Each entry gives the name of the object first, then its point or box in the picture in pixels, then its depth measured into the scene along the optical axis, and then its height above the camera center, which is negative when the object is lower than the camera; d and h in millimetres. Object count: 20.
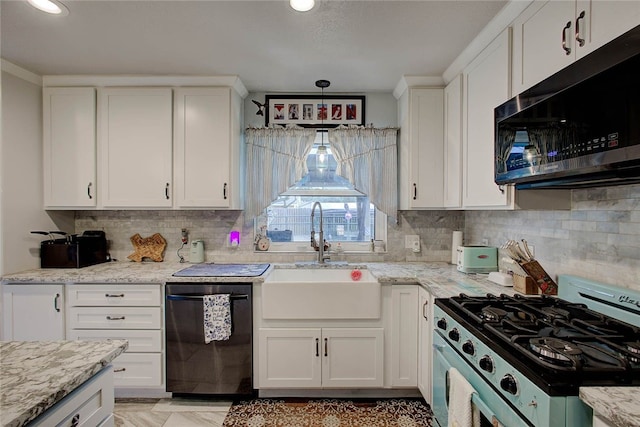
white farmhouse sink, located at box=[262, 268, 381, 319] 2148 -613
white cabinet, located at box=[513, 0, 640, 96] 1066 +720
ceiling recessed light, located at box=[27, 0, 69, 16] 1592 +1063
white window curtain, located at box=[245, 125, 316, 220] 2775 +480
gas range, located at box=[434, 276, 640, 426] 883 -454
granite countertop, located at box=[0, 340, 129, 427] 706 -440
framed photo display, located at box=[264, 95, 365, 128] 2801 +907
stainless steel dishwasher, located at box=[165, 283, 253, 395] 2174 -938
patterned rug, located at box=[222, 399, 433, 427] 2012 -1361
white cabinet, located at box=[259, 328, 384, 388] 2172 -1022
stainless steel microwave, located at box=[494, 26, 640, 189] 938 +319
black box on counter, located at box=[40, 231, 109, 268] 2447 -335
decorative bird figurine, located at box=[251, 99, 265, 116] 2740 +929
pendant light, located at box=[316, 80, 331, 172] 2782 +520
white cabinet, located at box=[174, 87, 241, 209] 2500 +519
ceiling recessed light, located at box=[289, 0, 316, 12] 1562 +1045
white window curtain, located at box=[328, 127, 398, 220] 2756 +453
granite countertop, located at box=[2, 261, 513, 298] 1883 -457
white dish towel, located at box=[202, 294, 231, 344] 2148 -731
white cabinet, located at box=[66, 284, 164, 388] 2191 -770
